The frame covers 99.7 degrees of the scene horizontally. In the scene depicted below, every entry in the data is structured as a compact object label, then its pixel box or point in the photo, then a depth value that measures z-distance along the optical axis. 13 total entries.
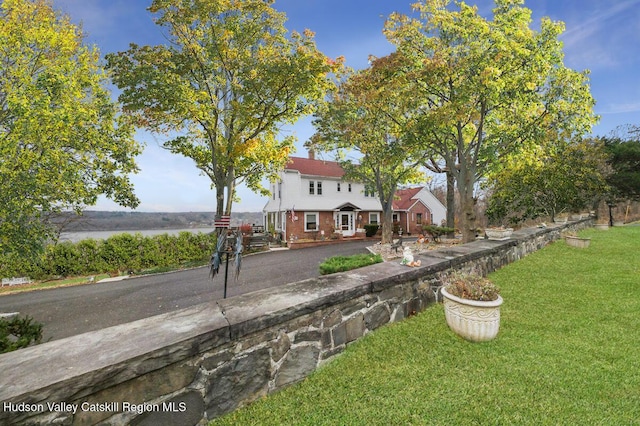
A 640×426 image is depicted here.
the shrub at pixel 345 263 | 8.35
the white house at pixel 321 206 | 24.64
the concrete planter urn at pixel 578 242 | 11.17
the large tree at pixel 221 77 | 13.74
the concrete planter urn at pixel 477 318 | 3.70
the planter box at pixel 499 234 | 9.32
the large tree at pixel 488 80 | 10.73
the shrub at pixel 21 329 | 3.56
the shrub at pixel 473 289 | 3.80
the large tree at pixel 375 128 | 13.02
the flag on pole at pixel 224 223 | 4.44
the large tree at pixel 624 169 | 23.31
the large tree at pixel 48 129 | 6.68
